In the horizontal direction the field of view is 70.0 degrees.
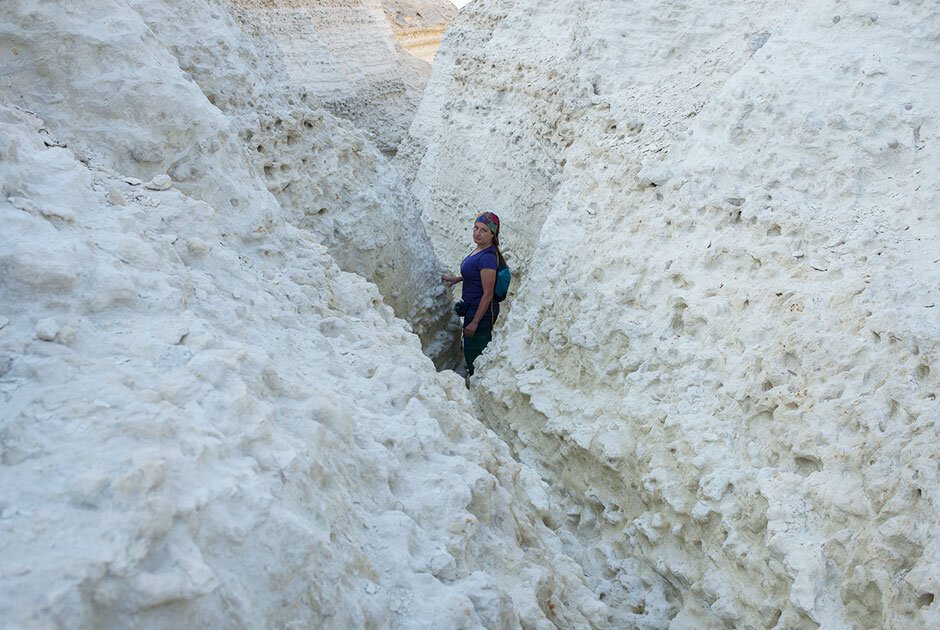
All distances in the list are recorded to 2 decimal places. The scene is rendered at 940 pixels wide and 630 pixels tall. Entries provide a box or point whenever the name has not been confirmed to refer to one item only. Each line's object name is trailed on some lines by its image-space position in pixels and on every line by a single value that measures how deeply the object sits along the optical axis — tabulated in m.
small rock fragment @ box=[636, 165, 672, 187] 3.72
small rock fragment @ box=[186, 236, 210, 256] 2.26
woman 4.40
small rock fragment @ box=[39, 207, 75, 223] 1.81
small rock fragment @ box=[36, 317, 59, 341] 1.54
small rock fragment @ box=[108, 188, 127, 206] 2.12
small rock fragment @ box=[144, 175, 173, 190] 2.45
